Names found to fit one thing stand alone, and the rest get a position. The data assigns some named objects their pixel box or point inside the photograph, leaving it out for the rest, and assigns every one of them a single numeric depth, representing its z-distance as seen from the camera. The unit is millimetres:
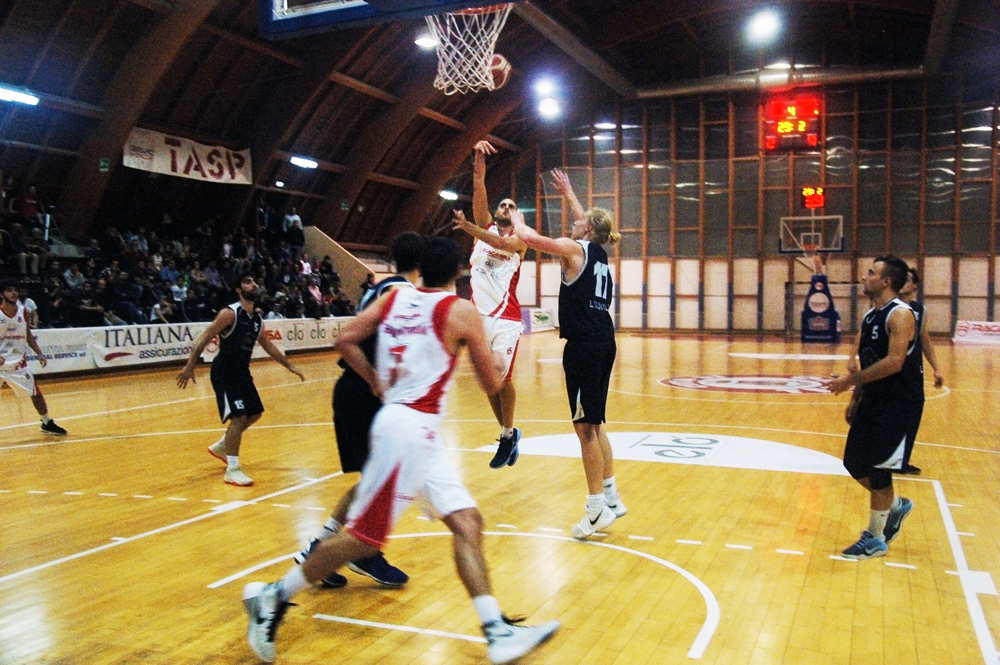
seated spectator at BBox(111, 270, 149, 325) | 17719
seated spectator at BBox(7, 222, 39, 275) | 18109
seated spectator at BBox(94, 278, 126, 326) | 17312
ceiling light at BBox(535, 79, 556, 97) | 26859
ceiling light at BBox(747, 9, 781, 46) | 27680
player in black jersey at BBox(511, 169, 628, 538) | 5359
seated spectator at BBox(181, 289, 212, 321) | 19995
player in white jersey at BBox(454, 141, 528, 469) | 6328
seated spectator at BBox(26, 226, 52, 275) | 18828
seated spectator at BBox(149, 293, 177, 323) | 18266
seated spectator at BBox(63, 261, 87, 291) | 18047
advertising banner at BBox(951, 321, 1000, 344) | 27047
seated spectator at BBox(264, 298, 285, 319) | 21034
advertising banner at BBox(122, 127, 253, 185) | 21953
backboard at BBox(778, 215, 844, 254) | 29094
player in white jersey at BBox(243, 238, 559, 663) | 3395
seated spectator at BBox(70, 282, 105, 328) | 16812
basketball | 10586
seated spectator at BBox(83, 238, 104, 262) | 20289
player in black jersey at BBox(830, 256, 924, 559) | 4855
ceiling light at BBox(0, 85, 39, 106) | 18578
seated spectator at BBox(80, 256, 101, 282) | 18719
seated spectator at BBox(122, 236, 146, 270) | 20125
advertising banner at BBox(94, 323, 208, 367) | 16172
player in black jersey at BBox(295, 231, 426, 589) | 4539
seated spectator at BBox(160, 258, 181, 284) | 20484
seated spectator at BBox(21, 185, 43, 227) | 20159
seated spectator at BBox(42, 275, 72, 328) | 16641
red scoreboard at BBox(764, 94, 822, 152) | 28031
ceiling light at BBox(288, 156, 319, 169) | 26942
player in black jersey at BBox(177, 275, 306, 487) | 7164
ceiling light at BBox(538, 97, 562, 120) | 28362
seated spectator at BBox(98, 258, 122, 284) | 18469
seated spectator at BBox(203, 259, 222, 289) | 21966
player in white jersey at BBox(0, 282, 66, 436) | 9516
